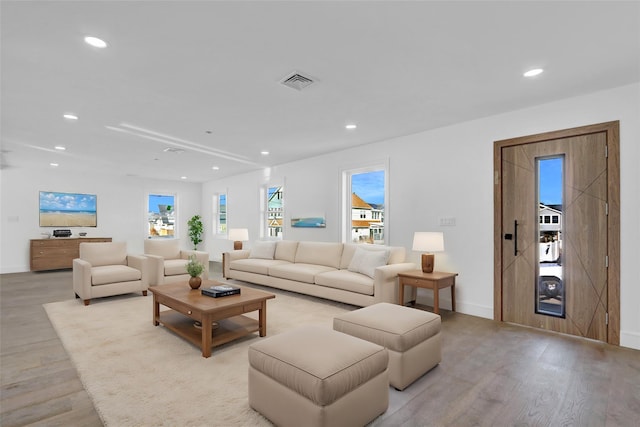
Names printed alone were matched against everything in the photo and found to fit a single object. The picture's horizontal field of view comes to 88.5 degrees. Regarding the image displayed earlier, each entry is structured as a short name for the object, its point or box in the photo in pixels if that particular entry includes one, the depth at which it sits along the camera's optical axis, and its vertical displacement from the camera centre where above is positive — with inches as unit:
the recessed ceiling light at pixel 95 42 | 91.0 +48.7
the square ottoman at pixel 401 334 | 89.4 -34.5
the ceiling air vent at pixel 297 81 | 115.6 +48.6
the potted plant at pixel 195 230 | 391.5 -18.9
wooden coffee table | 115.2 -37.2
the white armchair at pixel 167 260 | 214.7 -32.6
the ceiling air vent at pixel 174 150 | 224.7 +44.6
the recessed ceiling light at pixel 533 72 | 110.2 +48.7
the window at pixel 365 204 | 215.9 +7.0
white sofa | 164.2 -33.7
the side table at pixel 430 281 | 151.3 -31.8
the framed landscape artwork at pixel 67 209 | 312.3 +4.6
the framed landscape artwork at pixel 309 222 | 247.2 -6.0
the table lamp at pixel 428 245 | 164.0 -15.5
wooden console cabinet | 289.4 -35.0
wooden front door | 126.2 -8.3
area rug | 78.7 -48.1
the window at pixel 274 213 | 300.5 +1.2
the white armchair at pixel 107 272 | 180.3 -33.4
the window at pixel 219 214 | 378.6 +0.2
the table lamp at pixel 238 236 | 282.4 -18.7
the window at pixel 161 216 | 375.4 -2.2
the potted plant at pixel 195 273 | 145.9 -26.5
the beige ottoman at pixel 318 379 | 66.0 -35.4
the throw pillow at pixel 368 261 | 173.6 -25.2
